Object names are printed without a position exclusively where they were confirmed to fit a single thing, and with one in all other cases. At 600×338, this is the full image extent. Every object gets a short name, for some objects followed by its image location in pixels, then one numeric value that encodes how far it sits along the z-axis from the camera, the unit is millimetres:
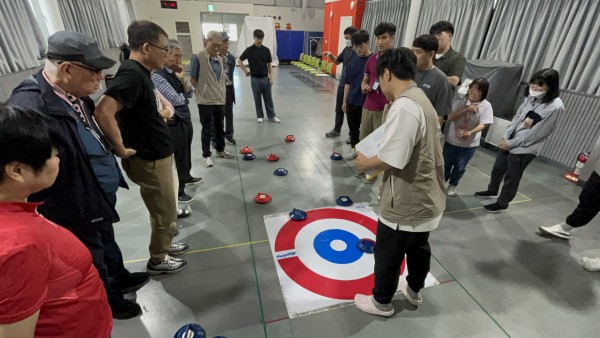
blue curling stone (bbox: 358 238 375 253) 2607
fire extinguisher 3859
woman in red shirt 682
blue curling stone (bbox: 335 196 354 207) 3330
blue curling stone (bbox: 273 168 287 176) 3996
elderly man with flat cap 1271
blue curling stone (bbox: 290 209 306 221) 3027
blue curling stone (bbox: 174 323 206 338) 1800
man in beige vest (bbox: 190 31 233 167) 3756
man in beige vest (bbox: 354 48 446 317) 1394
